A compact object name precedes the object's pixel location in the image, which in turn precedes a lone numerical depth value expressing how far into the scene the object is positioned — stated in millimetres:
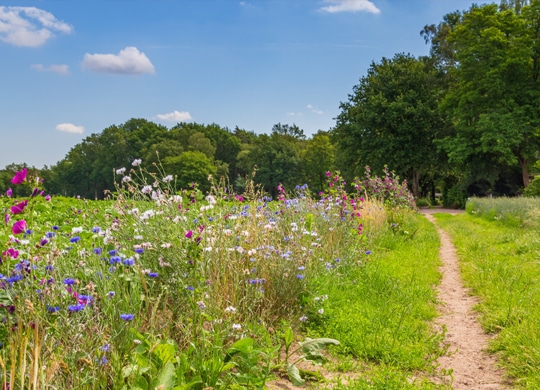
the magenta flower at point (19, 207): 2729
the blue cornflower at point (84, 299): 2414
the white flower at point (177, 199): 4176
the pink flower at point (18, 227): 2769
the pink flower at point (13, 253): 2759
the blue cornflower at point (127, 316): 2398
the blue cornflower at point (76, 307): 2315
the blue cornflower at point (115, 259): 2801
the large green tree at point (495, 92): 25469
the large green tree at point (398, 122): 30344
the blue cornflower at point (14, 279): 2497
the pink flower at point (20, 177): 2768
